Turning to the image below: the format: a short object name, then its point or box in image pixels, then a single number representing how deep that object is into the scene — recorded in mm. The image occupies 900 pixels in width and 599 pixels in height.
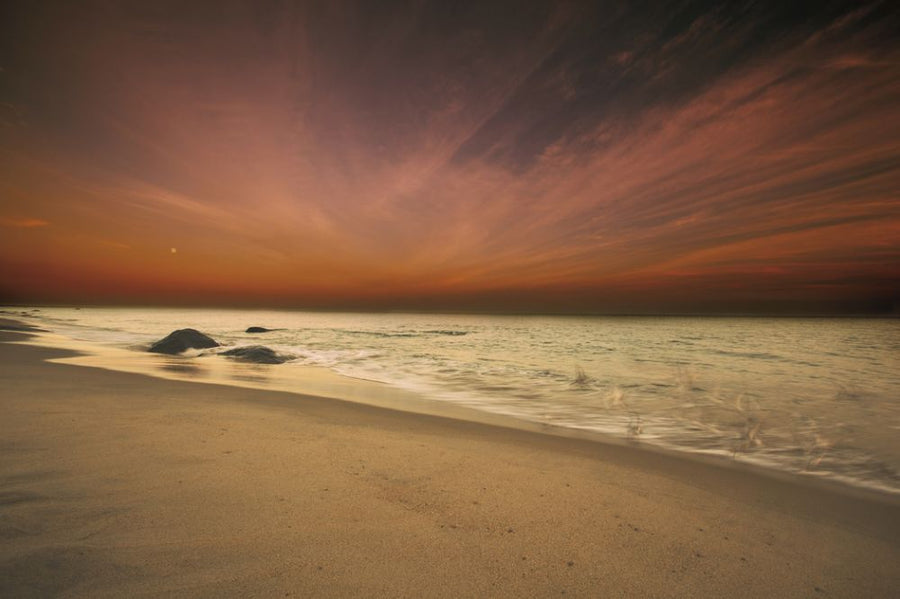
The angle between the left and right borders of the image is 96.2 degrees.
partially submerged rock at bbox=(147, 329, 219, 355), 16281
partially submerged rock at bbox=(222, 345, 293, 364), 14477
